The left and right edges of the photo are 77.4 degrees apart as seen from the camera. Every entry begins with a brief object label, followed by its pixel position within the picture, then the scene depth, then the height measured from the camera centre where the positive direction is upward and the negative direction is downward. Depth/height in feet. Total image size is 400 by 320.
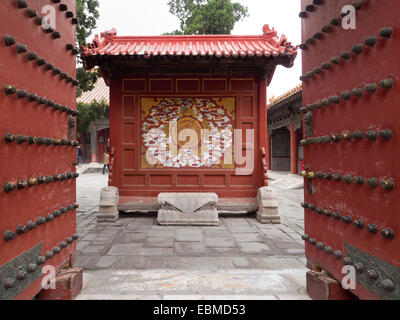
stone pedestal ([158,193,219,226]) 15.83 -3.32
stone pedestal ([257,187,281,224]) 16.40 -3.26
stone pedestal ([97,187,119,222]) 16.71 -3.16
